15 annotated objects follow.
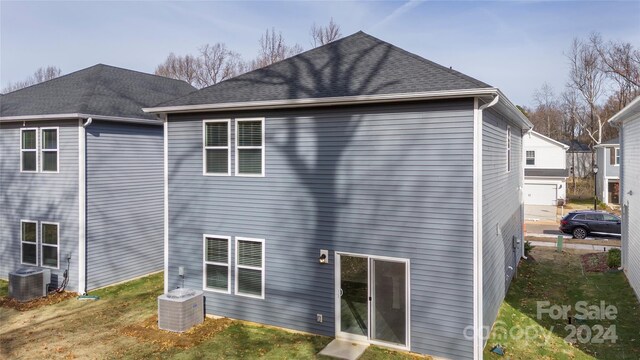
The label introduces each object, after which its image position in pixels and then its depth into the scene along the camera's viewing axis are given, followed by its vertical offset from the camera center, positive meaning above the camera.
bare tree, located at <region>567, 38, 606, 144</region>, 41.66 +10.63
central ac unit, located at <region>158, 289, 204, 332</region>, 9.67 -3.14
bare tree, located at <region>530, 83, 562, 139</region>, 57.34 +9.18
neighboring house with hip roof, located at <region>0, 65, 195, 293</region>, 12.89 -0.20
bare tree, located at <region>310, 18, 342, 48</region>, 40.19 +14.18
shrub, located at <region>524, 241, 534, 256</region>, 17.48 -2.95
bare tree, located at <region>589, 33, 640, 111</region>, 41.38 +11.45
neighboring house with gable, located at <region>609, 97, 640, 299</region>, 11.66 -0.28
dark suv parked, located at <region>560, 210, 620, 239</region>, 21.70 -2.40
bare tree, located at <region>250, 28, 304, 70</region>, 40.38 +12.70
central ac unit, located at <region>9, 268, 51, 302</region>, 12.17 -3.14
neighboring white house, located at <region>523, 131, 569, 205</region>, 32.62 +0.56
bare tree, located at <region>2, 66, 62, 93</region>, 67.38 +16.76
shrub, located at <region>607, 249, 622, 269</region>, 15.35 -3.02
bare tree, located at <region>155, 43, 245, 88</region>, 45.22 +12.38
